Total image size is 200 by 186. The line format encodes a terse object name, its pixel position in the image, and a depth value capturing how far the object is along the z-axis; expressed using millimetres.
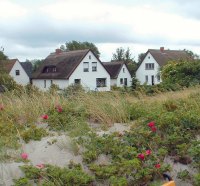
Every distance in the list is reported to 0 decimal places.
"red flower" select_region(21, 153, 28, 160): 4714
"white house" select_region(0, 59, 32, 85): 55188
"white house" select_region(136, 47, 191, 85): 55706
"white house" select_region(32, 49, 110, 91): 45531
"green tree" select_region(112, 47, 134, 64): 68062
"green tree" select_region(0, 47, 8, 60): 33731
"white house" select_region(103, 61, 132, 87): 52562
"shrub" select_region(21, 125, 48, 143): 5363
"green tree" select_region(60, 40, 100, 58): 81694
